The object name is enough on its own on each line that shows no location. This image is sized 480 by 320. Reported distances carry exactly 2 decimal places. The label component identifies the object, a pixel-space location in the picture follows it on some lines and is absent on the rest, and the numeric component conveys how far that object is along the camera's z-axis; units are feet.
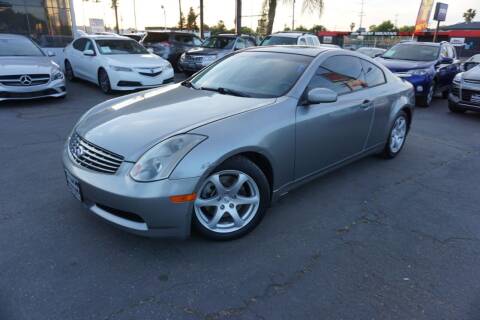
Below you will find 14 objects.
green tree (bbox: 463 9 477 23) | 282.15
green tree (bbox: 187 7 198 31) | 198.86
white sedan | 29.96
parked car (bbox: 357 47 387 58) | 62.29
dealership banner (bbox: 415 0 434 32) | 83.35
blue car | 30.53
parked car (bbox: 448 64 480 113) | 26.32
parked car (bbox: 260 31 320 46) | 44.07
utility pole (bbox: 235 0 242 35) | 63.84
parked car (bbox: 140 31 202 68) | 48.76
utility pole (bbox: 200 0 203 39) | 80.78
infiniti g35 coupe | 8.43
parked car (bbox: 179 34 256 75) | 40.78
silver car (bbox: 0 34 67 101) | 24.54
